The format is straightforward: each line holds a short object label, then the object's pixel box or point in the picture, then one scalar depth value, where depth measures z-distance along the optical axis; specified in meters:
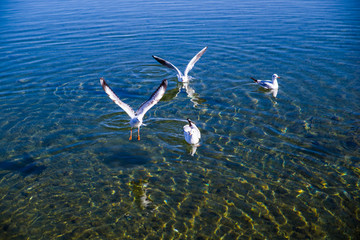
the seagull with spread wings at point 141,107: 10.03
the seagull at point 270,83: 14.23
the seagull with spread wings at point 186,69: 15.48
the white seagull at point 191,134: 10.15
